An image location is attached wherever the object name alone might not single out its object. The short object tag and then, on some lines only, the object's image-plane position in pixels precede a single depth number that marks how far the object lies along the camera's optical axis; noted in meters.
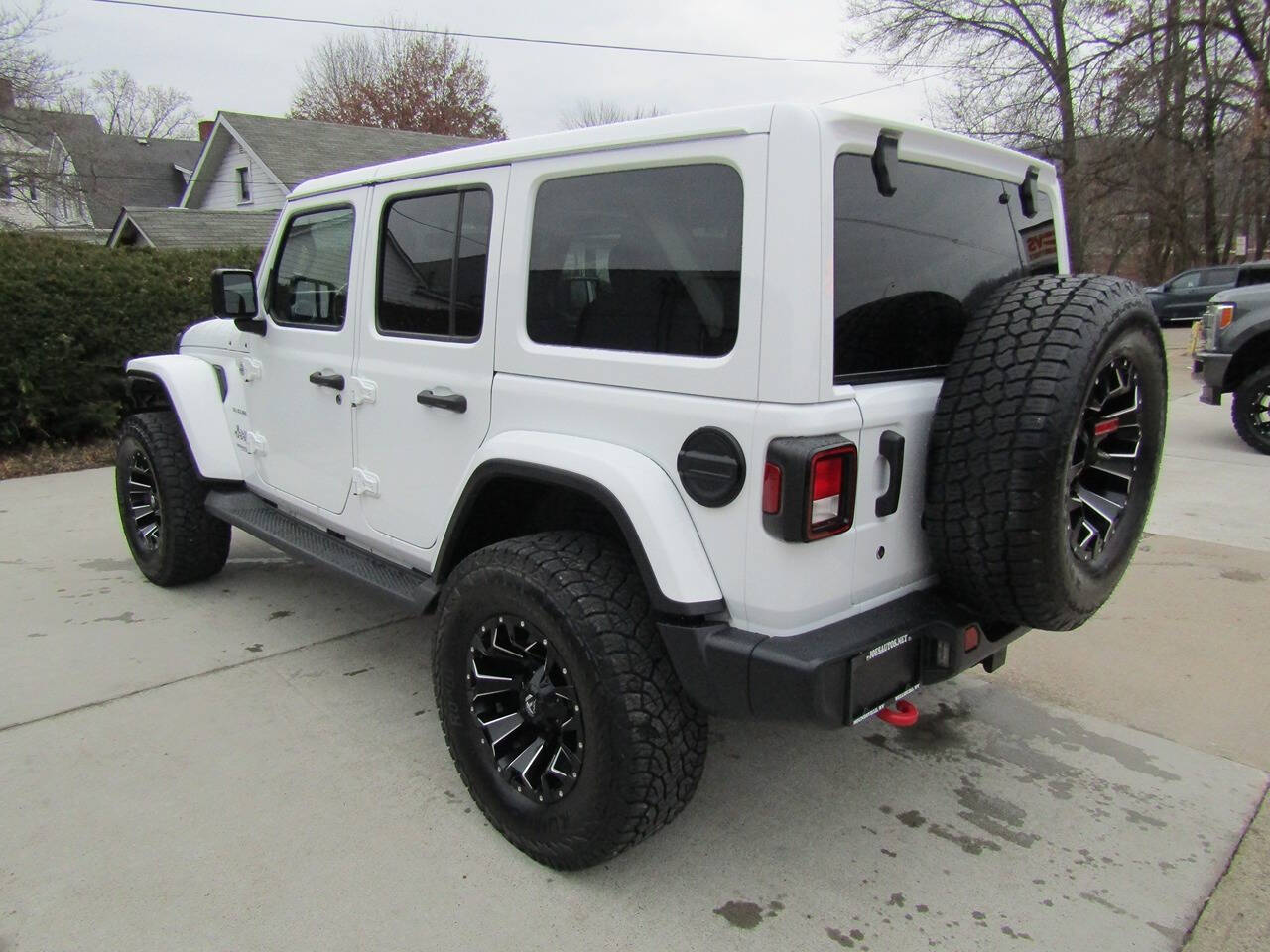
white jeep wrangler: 2.08
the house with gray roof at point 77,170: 21.41
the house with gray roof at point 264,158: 22.20
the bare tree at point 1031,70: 25.64
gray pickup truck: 7.78
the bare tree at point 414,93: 41.03
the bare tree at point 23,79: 18.81
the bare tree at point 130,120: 41.59
